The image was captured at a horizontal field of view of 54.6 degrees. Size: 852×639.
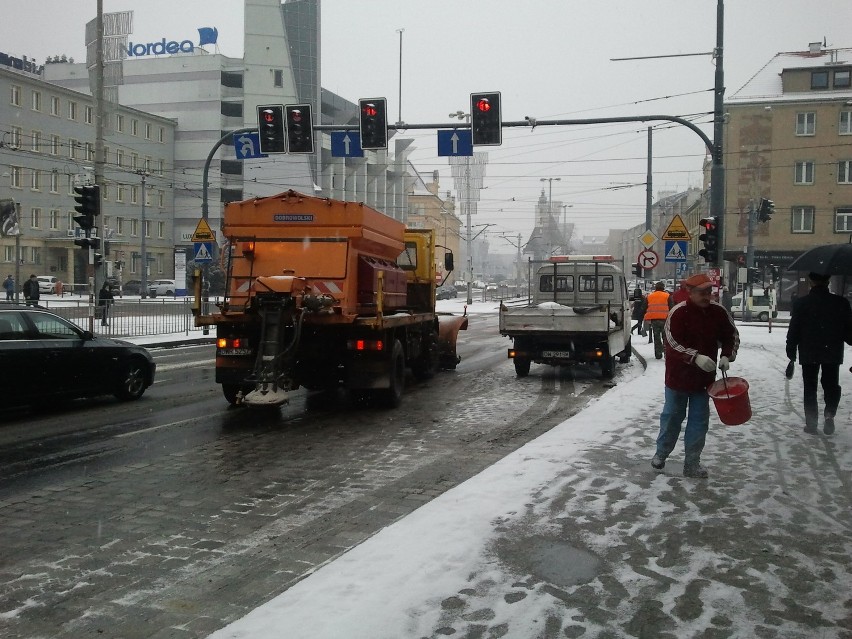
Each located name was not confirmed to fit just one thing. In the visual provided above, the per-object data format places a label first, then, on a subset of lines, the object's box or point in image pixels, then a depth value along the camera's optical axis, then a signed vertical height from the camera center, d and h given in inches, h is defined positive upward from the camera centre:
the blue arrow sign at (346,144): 868.0 +147.3
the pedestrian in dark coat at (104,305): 943.7 -26.6
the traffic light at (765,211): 1262.3 +114.0
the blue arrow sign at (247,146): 900.0 +150.3
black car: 403.9 -42.0
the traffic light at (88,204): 780.6 +74.1
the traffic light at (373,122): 799.7 +157.1
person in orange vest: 761.0 -24.1
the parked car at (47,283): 1920.3 -3.8
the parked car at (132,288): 2486.3 -18.3
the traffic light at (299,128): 810.8 +153.5
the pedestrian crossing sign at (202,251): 970.1 +36.8
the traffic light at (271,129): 815.7 +152.8
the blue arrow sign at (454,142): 852.0 +147.2
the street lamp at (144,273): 2294.4 +24.8
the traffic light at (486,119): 782.5 +156.4
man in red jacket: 269.4 -21.7
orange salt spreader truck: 418.3 -7.0
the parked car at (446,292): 2816.7 -31.3
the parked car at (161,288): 2404.0 -17.3
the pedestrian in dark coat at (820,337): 355.3 -22.3
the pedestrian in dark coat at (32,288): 1189.0 -9.7
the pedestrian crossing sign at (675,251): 803.0 +33.4
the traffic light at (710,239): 716.0 +40.3
